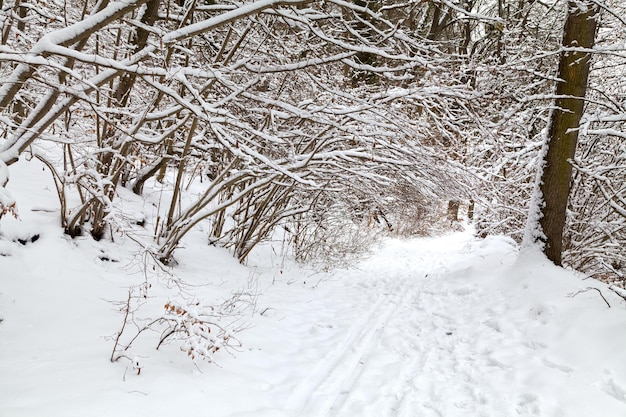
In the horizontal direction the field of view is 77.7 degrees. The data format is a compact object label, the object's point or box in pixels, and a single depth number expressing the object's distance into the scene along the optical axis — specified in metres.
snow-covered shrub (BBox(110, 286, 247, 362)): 3.12
